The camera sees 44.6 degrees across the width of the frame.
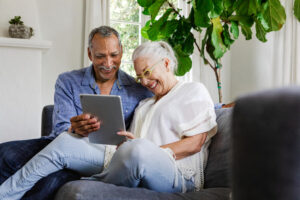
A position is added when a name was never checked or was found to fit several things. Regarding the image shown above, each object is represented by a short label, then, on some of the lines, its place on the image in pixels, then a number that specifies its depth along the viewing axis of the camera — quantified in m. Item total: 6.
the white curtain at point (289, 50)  3.59
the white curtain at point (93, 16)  4.02
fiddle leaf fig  2.25
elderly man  1.96
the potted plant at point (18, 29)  3.54
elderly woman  1.36
